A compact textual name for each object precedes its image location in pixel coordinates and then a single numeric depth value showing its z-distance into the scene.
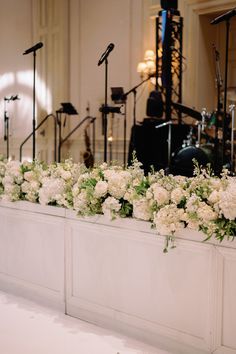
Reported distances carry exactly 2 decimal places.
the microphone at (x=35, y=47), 4.08
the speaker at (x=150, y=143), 6.62
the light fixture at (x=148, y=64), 8.03
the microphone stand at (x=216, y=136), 4.75
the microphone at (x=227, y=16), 3.43
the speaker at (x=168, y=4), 7.11
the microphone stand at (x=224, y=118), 3.44
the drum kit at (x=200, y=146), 5.59
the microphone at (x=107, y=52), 4.05
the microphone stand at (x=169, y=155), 5.54
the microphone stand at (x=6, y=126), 8.90
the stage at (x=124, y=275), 2.08
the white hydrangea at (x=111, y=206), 2.41
